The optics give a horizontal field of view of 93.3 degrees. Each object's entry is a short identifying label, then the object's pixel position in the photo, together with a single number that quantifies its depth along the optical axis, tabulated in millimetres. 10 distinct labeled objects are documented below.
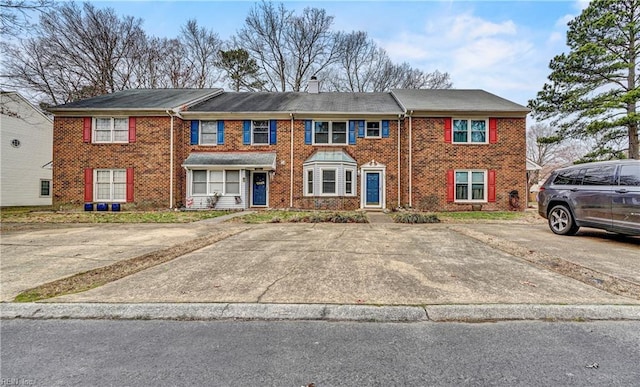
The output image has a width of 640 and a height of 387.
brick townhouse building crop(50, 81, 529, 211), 15461
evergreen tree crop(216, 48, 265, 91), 27391
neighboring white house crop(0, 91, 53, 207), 20444
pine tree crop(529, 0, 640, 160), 14516
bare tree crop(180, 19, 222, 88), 27938
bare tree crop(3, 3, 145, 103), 22062
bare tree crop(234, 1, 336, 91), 27938
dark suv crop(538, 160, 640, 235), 6070
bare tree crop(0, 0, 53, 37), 10523
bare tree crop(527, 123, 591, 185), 34875
